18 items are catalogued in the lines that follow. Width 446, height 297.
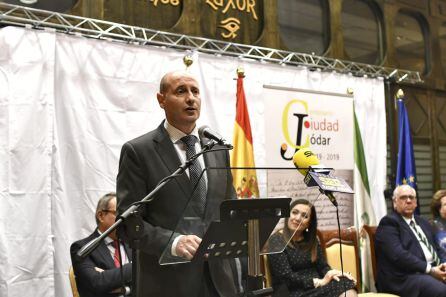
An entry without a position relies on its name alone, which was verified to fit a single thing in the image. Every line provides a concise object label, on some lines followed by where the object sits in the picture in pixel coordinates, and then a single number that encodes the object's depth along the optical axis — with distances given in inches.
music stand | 60.2
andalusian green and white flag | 203.3
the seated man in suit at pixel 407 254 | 179.5
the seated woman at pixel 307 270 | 132.4
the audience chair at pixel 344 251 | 169.2
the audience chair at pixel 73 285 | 131.3
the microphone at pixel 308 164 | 68.8
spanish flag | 175.5
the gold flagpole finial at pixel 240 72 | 178.9
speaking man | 64.6
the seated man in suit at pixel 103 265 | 126.9
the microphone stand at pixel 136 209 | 69.5
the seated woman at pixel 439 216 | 198.4
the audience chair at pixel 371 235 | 193.6
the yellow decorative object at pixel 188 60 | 166.6
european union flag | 220.7
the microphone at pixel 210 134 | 75.6
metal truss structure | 146.6
